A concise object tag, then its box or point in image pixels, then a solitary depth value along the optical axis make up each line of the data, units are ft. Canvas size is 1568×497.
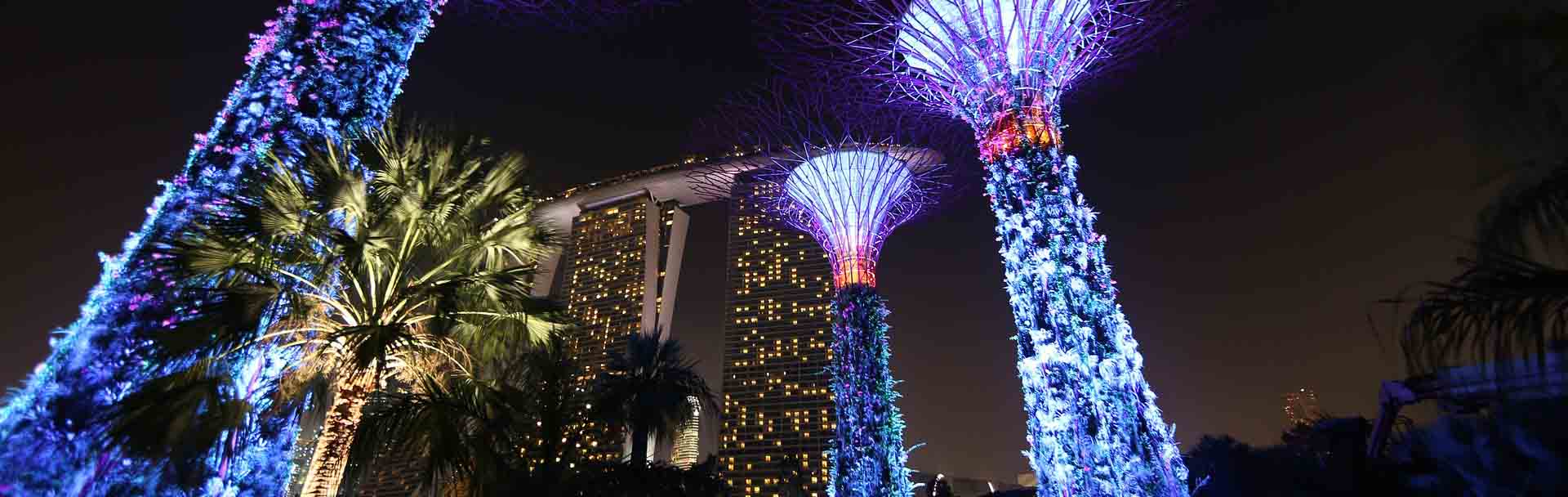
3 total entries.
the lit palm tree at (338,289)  16.40
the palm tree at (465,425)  18.38
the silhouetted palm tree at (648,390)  53.01
